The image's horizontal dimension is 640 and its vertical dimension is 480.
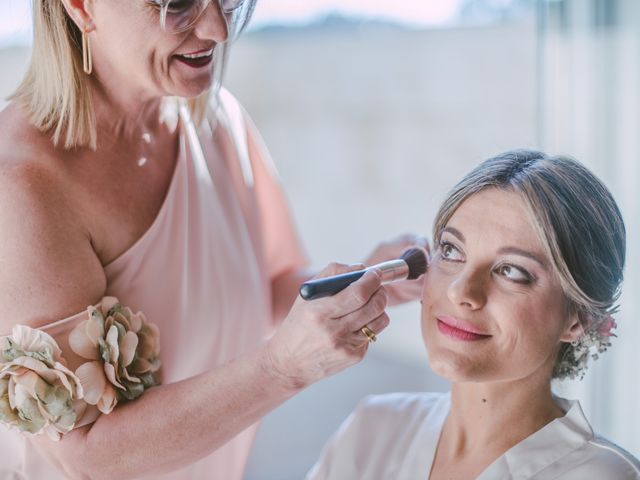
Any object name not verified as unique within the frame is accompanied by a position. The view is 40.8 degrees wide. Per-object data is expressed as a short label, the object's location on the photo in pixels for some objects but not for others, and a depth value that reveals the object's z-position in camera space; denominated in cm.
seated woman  132
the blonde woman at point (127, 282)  129
